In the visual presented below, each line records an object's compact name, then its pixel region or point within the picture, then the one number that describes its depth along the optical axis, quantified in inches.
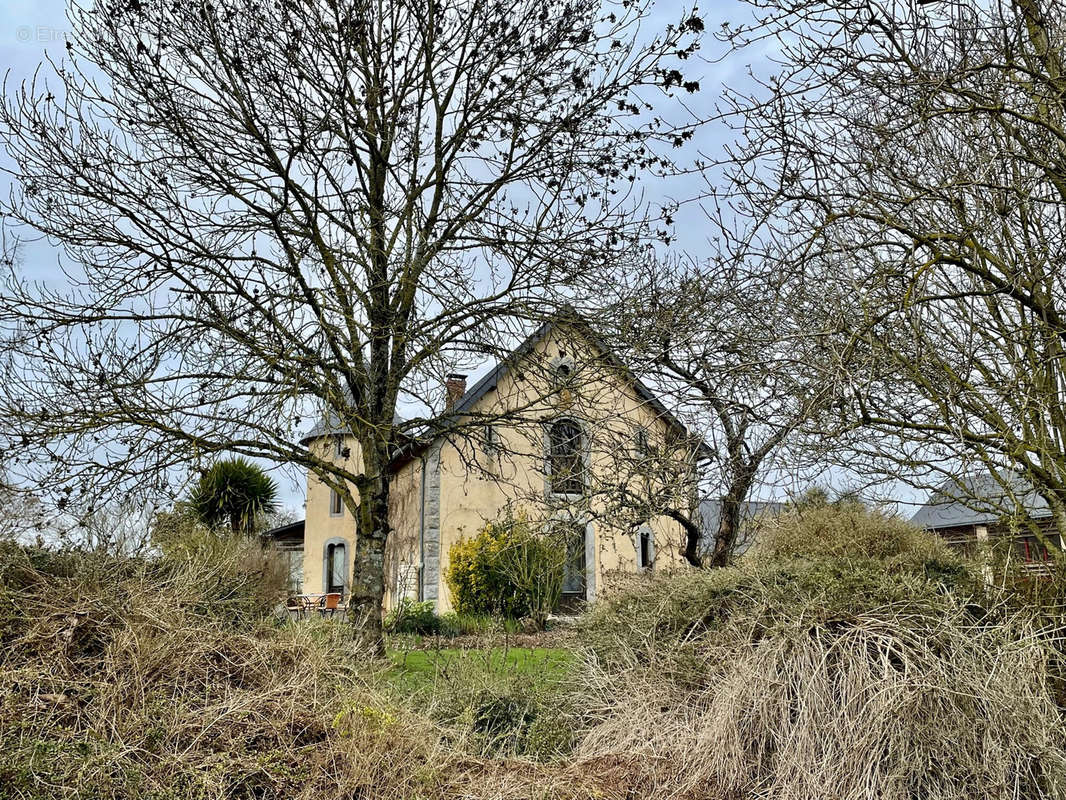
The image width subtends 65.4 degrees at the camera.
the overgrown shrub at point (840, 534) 426.9
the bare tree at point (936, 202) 174.7
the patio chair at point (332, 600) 721.6
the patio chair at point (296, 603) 532.5
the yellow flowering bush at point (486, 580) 578.7
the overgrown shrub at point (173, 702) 176.7
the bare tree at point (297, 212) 302.4
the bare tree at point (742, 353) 198.2
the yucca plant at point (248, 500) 709.9
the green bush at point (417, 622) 588.7
